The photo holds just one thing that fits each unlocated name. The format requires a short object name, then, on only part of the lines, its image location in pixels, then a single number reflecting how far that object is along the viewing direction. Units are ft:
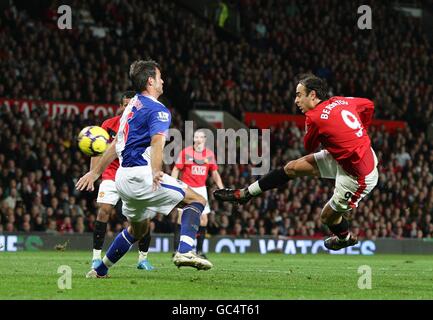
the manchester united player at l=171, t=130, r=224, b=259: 55.01
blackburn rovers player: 29.37
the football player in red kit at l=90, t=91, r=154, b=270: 39.27
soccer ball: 35.96
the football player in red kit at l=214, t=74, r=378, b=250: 35.19
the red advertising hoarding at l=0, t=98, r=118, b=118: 74.13
